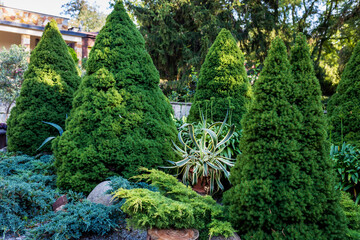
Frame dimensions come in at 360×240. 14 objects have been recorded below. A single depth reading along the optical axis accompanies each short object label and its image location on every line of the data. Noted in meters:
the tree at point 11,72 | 8.99
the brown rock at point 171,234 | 1.89
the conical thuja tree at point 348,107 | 4.57
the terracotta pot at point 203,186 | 3.70
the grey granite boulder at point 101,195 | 2.81
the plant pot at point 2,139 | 6.71
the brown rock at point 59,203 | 2.90
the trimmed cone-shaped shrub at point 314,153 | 2.17
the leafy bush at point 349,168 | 3.75
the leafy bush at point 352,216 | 2.25
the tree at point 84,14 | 35.81
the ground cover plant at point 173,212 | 1.90
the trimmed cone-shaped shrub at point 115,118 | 3.38
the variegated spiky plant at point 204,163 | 3.51
